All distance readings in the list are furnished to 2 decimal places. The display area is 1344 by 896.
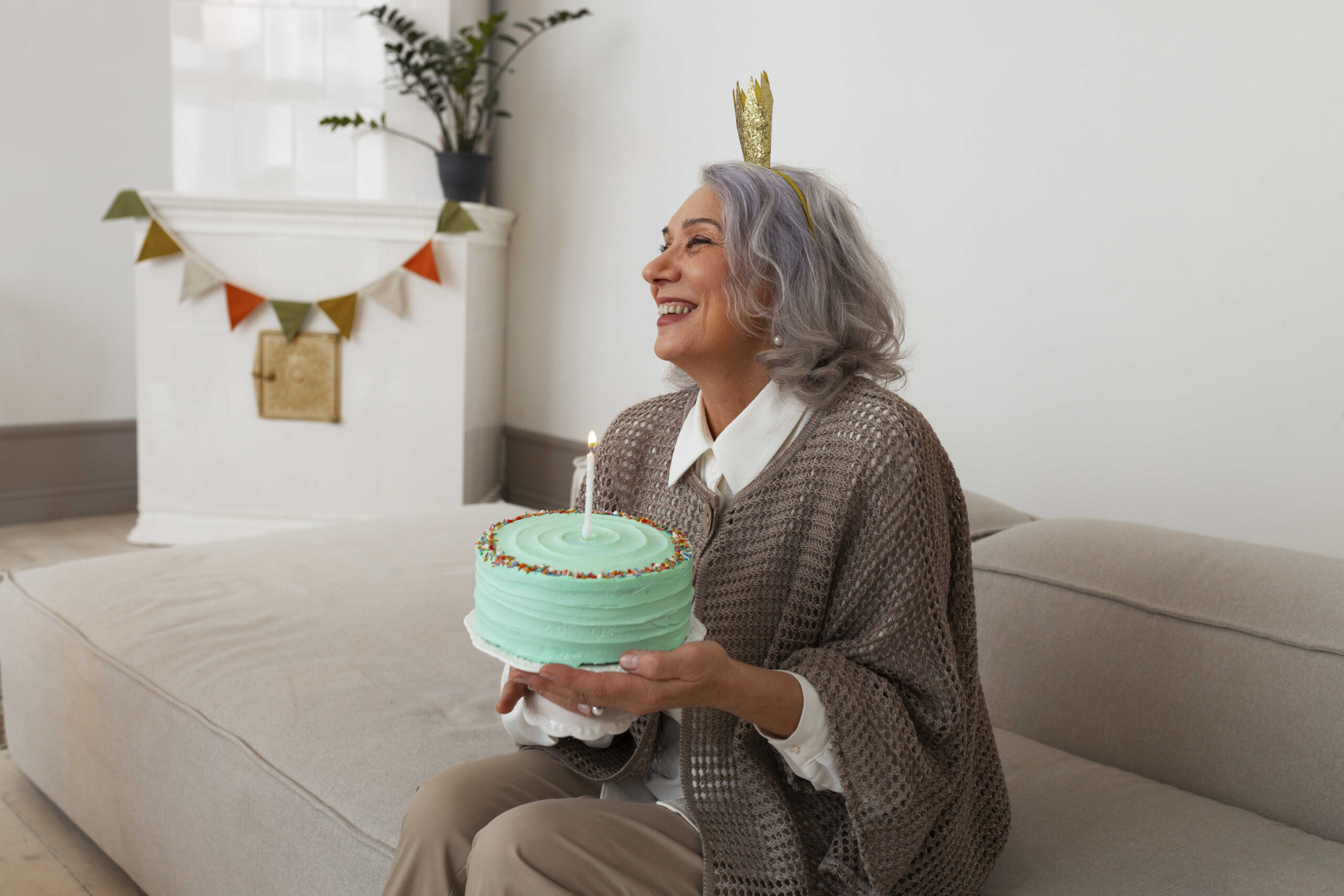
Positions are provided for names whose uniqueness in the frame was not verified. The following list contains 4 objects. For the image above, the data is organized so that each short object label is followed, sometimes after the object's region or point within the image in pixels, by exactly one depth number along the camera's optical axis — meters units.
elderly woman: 1.04
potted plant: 3.45
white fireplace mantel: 3.56
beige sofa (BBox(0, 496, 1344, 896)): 1.32
